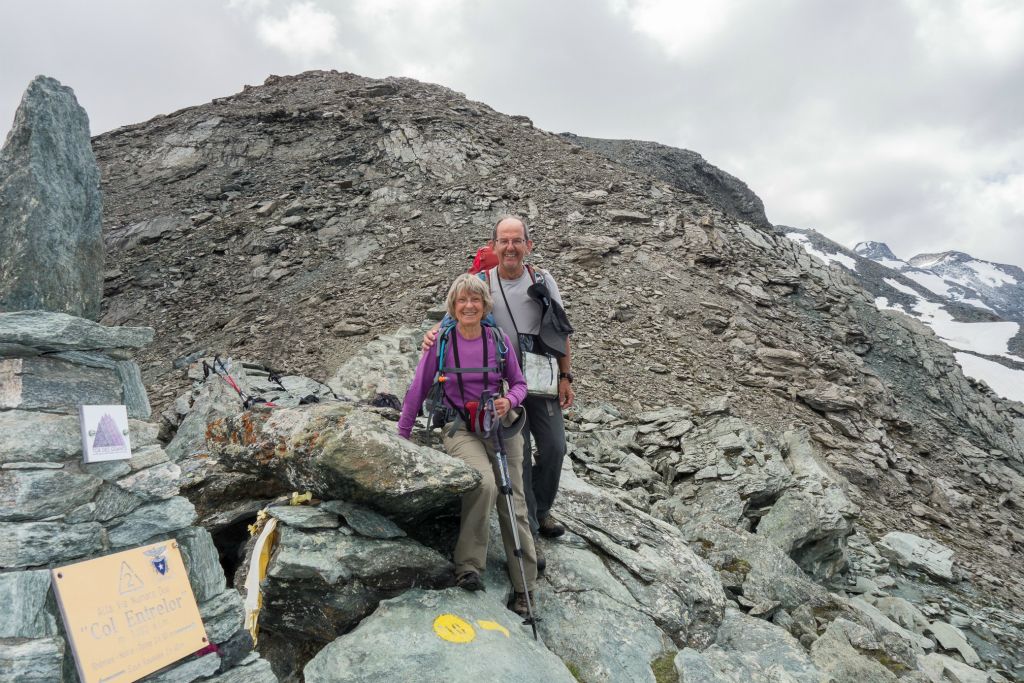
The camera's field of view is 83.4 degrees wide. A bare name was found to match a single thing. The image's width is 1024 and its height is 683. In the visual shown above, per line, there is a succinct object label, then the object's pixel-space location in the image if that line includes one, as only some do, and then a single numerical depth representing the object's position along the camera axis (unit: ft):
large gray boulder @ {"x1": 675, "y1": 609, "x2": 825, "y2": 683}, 14.21
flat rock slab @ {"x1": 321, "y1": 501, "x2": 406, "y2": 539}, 13.32
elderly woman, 14.40
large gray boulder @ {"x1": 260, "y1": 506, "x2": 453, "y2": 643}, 12.14
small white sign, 9.17
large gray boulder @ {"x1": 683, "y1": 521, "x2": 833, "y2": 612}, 19.29
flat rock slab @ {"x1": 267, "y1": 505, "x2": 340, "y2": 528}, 13.03
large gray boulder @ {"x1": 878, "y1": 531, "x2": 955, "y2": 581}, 28.27
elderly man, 16.31
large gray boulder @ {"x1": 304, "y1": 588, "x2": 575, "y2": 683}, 10.89
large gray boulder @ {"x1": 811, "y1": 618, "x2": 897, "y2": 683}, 15.06
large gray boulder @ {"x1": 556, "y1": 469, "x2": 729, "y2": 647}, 16.80
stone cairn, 8.12
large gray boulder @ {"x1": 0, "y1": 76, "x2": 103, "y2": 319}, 10.46
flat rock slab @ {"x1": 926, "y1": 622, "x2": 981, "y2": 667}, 21.42
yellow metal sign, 8.21
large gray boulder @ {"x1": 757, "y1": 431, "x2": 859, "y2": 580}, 23.68
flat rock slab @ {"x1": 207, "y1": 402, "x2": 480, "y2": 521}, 12.93
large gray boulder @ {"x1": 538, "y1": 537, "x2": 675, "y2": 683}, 14.17
